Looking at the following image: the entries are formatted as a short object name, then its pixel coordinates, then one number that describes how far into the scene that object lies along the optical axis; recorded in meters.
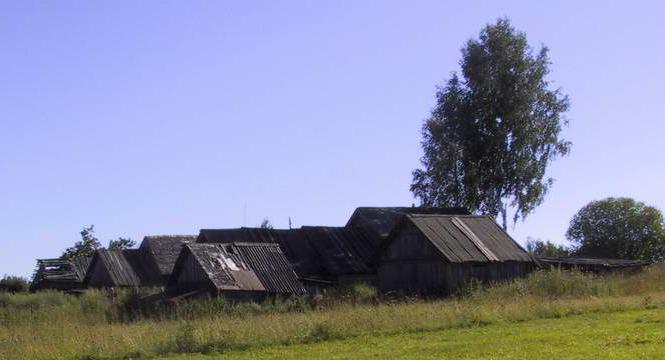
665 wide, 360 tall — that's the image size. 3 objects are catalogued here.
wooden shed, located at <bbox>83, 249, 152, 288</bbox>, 58.66
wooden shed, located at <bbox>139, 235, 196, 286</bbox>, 59.31
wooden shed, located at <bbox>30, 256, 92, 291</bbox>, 64.00
